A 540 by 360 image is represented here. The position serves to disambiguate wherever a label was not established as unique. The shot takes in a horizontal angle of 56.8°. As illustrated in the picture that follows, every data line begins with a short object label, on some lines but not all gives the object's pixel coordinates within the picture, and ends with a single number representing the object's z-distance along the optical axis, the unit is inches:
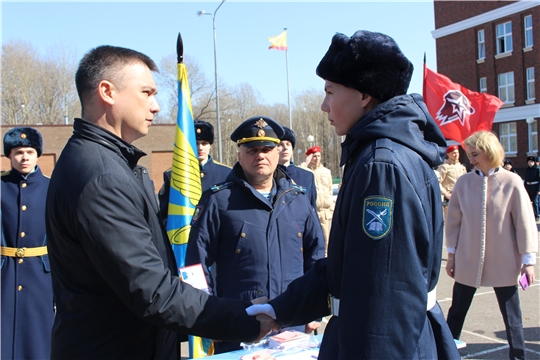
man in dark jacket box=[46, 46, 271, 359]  75.4
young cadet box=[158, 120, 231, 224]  239.5
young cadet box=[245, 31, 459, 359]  69.2
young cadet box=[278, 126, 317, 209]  263.1
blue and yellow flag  208.4
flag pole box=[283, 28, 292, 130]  1601.9
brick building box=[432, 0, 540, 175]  1195.9
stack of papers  116.0
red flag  384.8
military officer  137.0
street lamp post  961.4
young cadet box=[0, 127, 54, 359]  181.0
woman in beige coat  176.4
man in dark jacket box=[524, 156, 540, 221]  721.0
